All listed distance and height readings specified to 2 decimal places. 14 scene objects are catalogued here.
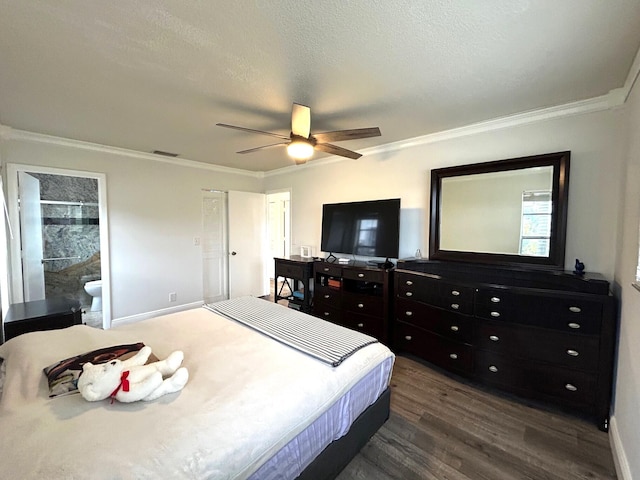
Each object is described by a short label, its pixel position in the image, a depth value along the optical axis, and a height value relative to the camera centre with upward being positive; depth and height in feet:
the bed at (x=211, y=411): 2.96 -2.47
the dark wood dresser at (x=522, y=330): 6.37 -2.69
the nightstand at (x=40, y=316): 7.83 -2.76
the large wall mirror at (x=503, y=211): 7.77 +0.57
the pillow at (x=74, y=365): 3.98 -2.24
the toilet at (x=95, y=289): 13.37 -3.11
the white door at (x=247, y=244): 16.40 -1.07
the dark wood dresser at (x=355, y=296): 10.20 -2.76
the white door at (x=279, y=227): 22.72 +0.00
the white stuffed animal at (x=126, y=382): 3.71 -2.20
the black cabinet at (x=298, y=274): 13.05 -2.32
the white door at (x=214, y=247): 15.74 -1.19
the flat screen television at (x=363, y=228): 10.73 +0.00
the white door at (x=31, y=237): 10.53 -0.48
